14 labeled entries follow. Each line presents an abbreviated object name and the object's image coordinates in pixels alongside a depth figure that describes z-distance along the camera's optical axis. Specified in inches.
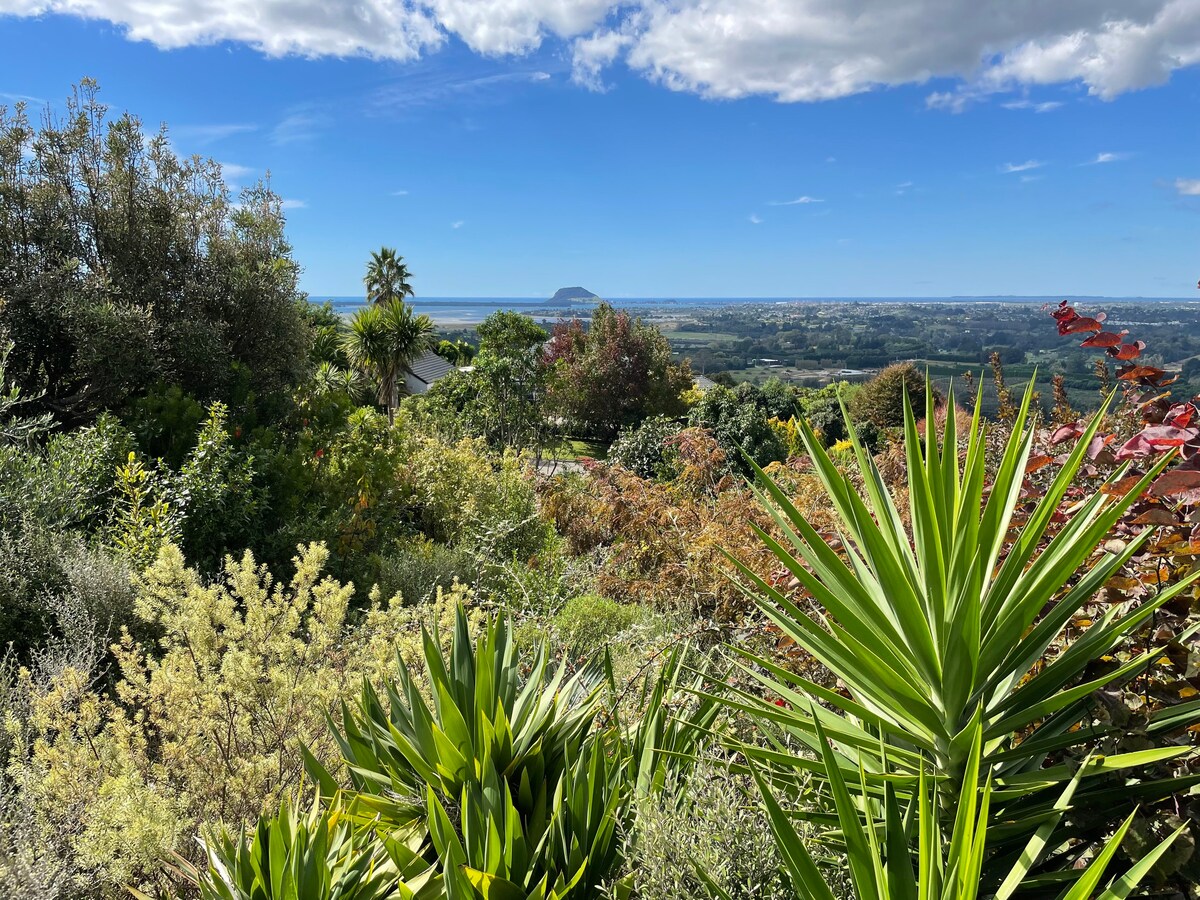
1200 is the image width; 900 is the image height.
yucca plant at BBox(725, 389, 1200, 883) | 64.4
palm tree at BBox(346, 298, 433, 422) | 890.7
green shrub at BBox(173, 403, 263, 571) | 249.3
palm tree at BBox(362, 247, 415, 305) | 1493.6
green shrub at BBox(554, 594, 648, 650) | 202.9
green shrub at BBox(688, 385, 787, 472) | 749.3
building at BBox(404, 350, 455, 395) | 1699.1
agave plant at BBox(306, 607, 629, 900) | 83.2
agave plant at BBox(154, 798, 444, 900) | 84.3
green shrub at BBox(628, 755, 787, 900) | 70.9
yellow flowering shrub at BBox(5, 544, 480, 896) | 102.3
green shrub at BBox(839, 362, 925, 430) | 927.7
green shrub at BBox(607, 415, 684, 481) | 562.3
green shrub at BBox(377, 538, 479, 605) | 263.4
